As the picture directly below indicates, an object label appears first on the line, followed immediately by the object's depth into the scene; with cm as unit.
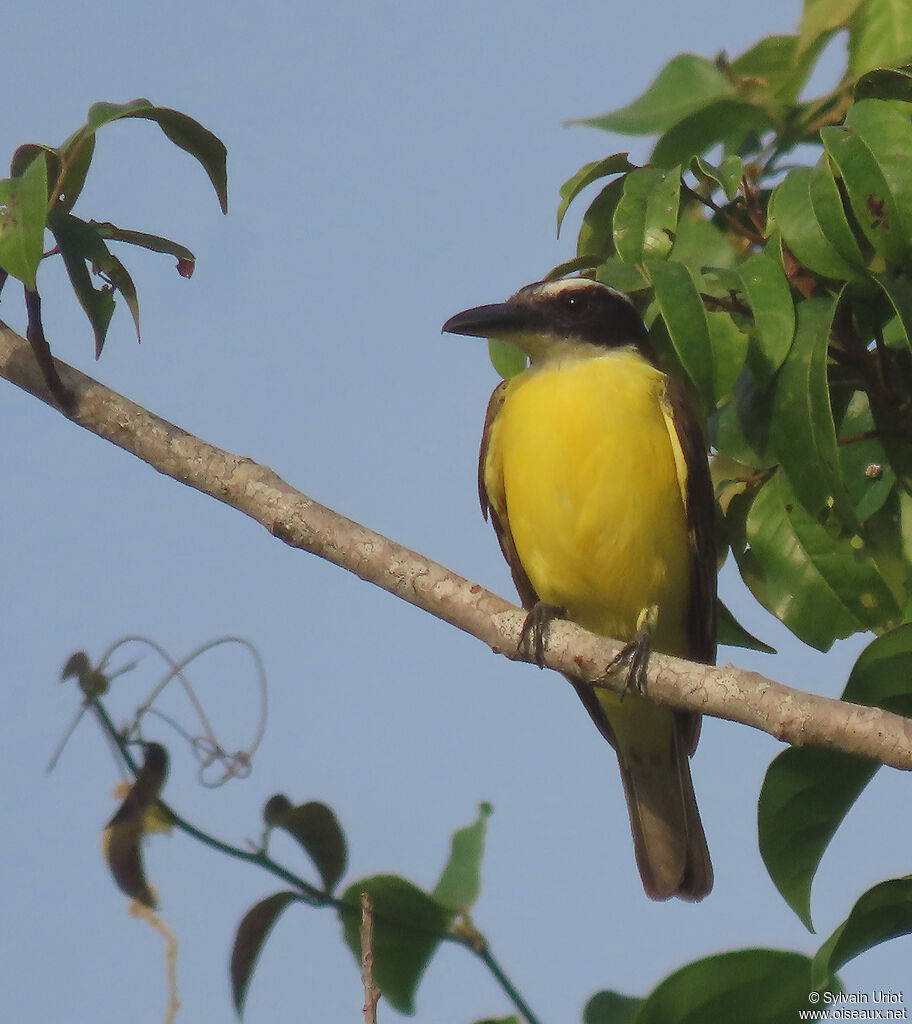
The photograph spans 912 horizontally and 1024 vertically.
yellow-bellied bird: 843
